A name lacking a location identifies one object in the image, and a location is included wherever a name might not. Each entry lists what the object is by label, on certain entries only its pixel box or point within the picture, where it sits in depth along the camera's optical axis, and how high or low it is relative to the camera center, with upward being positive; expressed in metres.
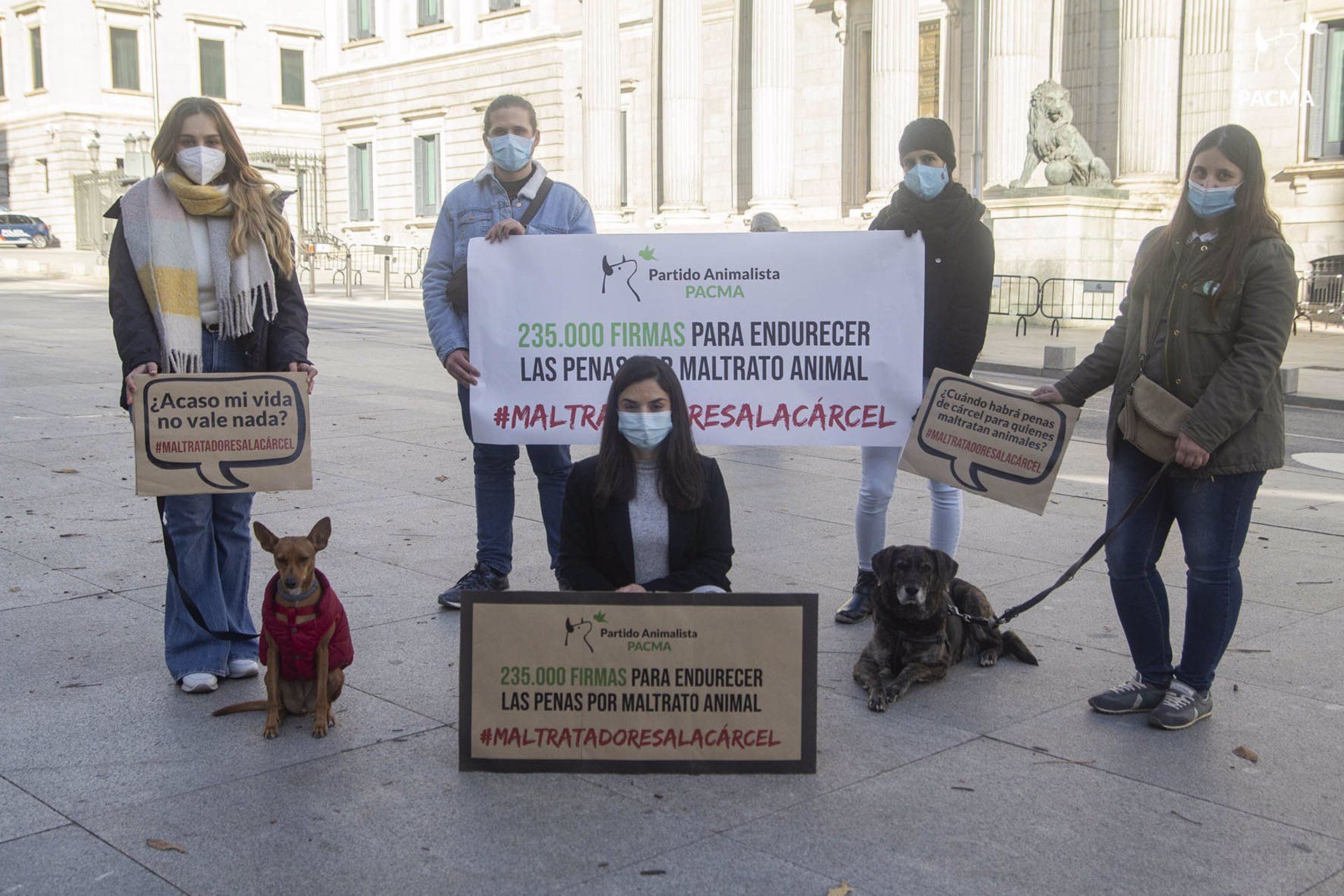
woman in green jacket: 4.36 -0.34
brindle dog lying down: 4.90 -1.23
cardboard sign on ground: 4.09 -1.17
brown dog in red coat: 4.33 -1.10
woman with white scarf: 4.83 -0.01
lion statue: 25.86 +2.73
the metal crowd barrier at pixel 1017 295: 26.94 -0.11
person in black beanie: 5.54 +0.19
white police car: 60.34 +2.88
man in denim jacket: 5.83 +0.17
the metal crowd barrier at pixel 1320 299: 25.20 -0.21
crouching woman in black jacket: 4.54 -0.71
